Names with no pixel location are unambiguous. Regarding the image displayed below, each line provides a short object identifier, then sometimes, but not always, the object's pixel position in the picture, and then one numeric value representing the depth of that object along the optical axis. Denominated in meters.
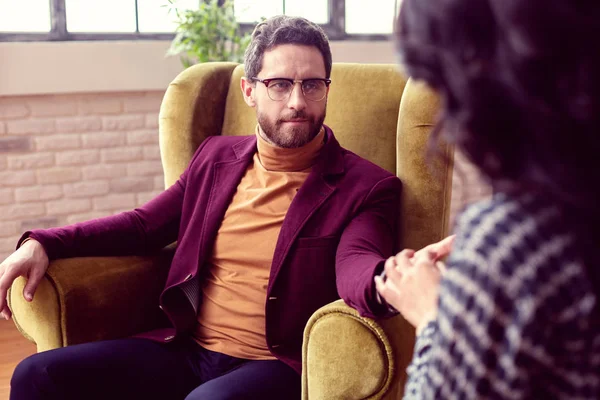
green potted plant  3.48
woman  1.06
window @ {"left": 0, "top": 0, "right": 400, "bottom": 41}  3.55
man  2.23
